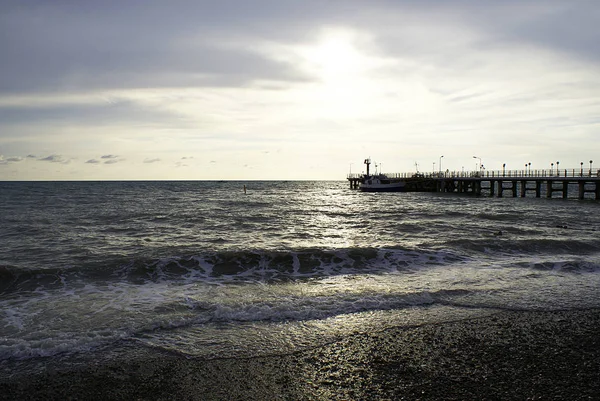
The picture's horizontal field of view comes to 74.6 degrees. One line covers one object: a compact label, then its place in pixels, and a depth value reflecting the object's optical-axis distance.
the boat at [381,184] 91.88
